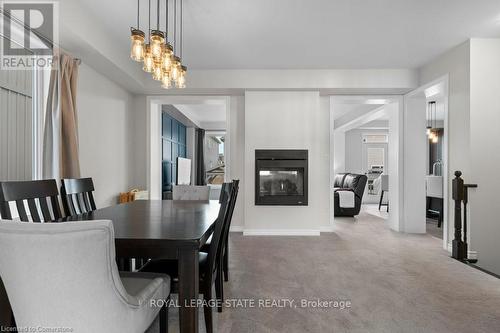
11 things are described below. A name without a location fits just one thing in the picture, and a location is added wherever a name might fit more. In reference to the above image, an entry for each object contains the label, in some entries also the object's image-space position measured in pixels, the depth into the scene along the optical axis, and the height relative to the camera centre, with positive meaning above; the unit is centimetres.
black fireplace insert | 420 -16
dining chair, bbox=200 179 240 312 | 187 -51
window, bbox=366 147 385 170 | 870 +33
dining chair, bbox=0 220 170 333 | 79 -35
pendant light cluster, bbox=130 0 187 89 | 181 +78
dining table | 119 -34
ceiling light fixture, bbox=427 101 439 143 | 625 +138
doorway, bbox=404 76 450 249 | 434 +9
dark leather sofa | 570 -56
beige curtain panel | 255 +41
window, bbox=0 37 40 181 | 223 +36
